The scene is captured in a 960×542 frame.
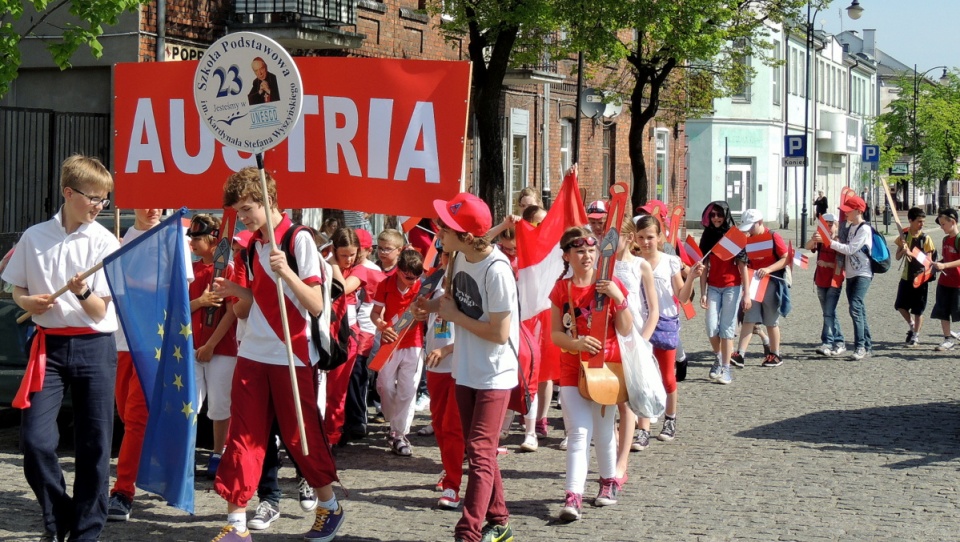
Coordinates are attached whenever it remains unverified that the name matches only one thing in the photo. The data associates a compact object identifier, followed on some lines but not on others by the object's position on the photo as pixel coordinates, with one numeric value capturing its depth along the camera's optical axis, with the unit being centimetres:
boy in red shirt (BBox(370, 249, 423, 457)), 895
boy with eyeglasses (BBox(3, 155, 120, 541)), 595
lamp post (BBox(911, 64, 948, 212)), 6472
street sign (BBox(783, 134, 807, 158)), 3055
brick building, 1853
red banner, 791
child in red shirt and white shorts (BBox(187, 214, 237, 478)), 750
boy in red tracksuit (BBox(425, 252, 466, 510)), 739
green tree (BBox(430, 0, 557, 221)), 1838
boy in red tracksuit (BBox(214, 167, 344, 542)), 612
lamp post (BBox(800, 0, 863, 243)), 5284
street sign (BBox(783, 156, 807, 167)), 3062
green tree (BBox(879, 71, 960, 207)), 7650
